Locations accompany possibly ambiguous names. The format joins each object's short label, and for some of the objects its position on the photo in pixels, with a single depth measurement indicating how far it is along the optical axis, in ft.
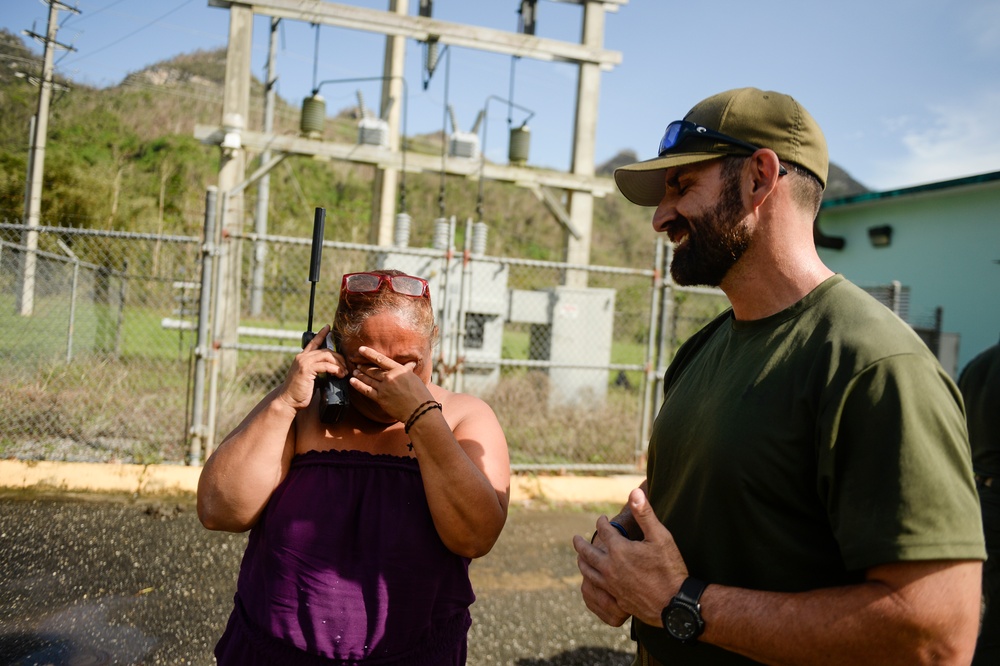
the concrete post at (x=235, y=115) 25.40
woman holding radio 6.13
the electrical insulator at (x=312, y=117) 28.86
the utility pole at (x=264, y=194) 44.32
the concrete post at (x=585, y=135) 31.07
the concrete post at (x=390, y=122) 32.73
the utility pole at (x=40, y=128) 57.26
